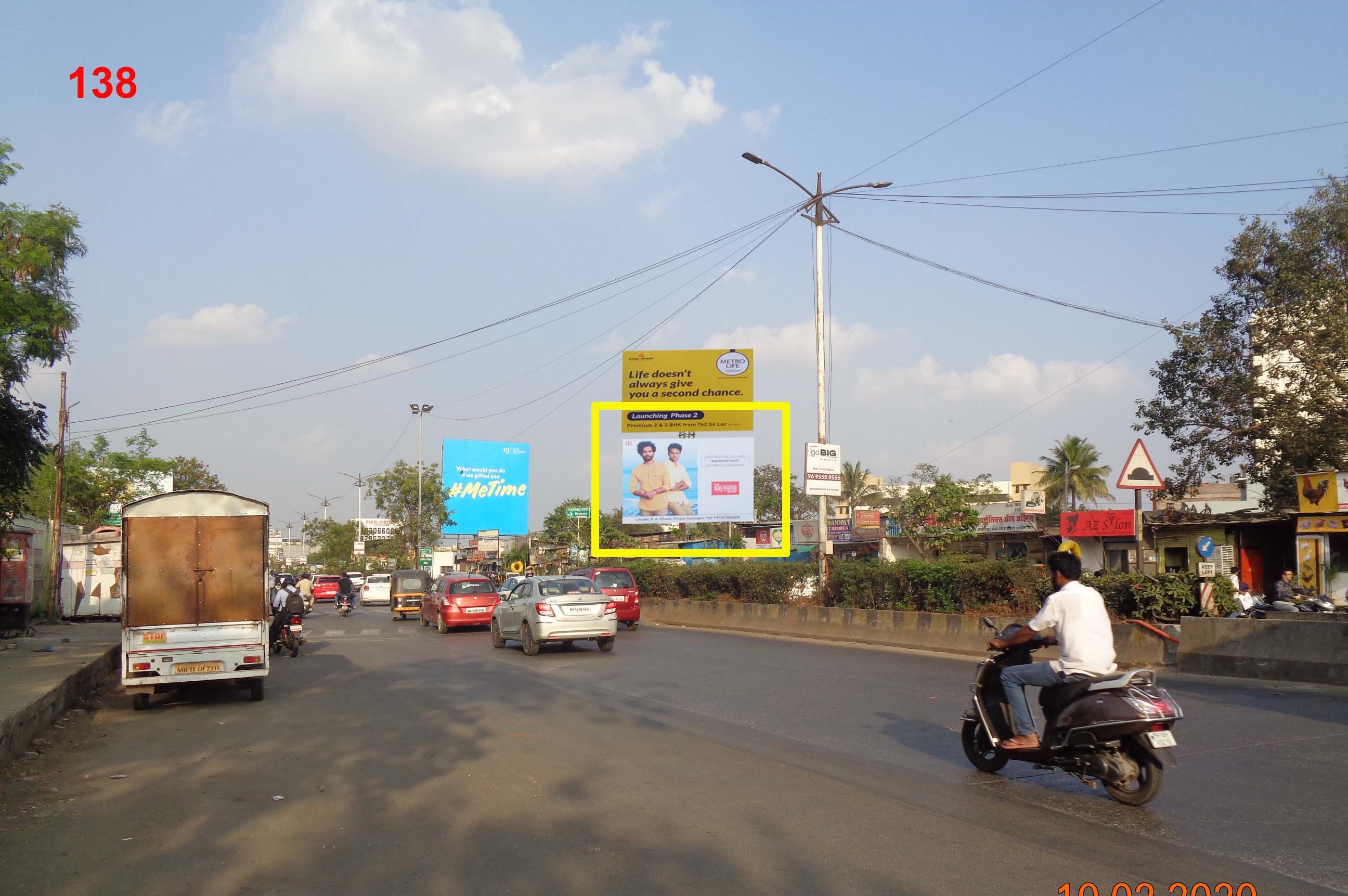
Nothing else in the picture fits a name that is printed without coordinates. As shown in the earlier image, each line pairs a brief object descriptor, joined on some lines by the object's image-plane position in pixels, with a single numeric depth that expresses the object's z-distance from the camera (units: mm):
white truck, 12844
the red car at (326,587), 56812
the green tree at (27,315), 16312
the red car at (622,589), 26188
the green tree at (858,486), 76562
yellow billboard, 33906
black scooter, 6703
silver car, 19219
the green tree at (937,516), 36031
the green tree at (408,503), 68312
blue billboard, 58281
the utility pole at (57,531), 31734
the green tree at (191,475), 66812
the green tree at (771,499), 83875
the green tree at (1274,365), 24094
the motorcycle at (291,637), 20422
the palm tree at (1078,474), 67625
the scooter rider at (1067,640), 7094
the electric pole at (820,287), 24547
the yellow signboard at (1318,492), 25328
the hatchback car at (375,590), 56875
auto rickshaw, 40375
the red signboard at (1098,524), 36688
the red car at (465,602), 27719
